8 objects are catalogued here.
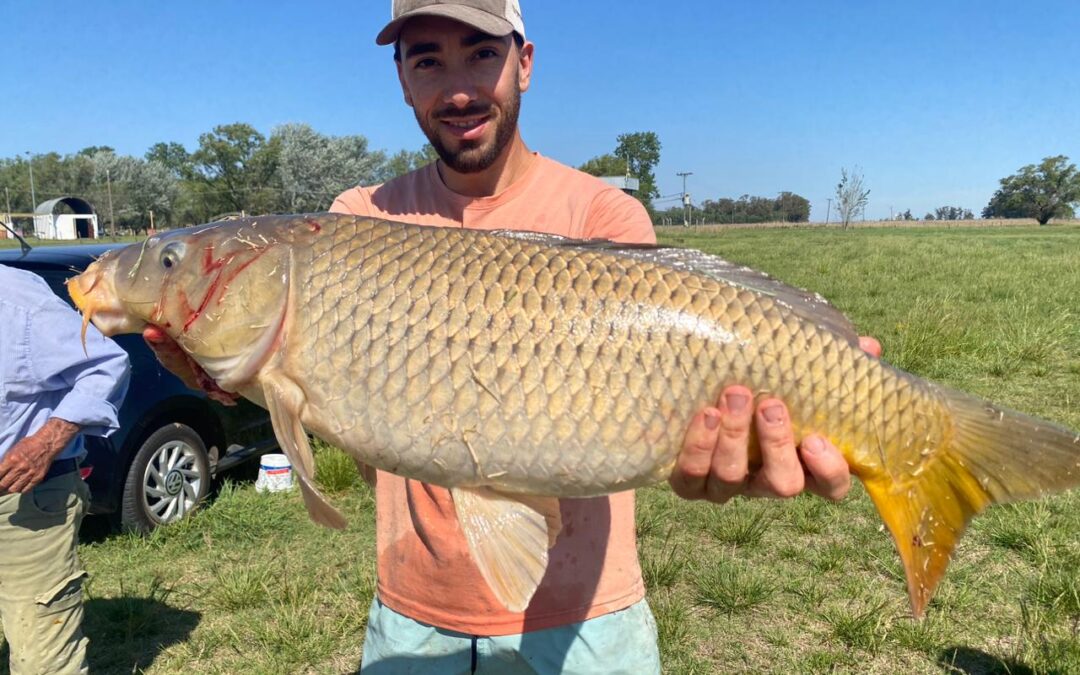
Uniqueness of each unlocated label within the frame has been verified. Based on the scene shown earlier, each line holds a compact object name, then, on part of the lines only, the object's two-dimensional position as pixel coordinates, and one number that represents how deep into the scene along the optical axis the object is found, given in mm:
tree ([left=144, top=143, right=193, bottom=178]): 83688
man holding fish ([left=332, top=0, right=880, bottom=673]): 1745
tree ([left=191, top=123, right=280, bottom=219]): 60781
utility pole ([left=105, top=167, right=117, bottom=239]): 57534
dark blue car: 3826
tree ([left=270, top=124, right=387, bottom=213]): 59938
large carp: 1382
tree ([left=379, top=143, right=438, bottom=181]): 73562
